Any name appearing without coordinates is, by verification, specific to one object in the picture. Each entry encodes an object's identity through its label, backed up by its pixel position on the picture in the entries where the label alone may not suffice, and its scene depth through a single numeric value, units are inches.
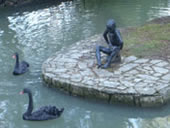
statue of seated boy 516.1
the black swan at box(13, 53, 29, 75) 581.5
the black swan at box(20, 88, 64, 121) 425.1
